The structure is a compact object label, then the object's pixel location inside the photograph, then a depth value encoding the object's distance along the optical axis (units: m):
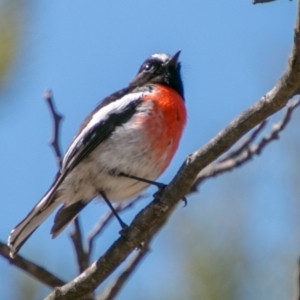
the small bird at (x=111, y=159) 7.66
